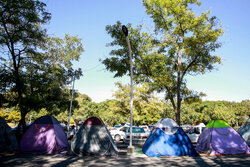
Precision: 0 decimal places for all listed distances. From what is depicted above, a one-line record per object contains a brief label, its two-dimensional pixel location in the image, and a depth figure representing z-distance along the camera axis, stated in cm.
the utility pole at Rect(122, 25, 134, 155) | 1020
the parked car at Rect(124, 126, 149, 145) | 1569
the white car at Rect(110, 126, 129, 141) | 1878
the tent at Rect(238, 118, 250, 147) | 1241
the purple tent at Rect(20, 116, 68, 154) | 1006
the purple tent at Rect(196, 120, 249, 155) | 1012
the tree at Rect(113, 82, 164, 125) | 2947
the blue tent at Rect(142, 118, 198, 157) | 976
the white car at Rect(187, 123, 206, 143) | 1684
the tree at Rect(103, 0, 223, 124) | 1408
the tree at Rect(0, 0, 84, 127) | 1411
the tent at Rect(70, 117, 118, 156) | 962
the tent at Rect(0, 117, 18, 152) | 1016
